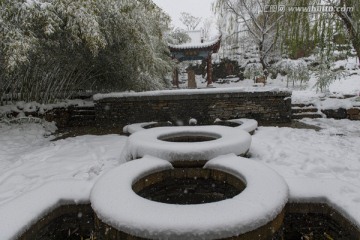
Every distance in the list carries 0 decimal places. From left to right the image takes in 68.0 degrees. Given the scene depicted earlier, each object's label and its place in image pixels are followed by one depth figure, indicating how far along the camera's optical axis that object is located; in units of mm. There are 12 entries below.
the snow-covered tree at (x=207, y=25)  34594
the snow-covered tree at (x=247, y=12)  12516
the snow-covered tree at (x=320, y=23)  4578
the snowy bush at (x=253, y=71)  13780
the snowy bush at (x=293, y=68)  14123
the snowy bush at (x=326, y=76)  6159
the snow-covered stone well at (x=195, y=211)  1604
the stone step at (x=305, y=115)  6254
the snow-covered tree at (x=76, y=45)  4184
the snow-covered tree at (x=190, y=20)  30906
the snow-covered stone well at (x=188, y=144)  2992
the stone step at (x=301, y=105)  6555
